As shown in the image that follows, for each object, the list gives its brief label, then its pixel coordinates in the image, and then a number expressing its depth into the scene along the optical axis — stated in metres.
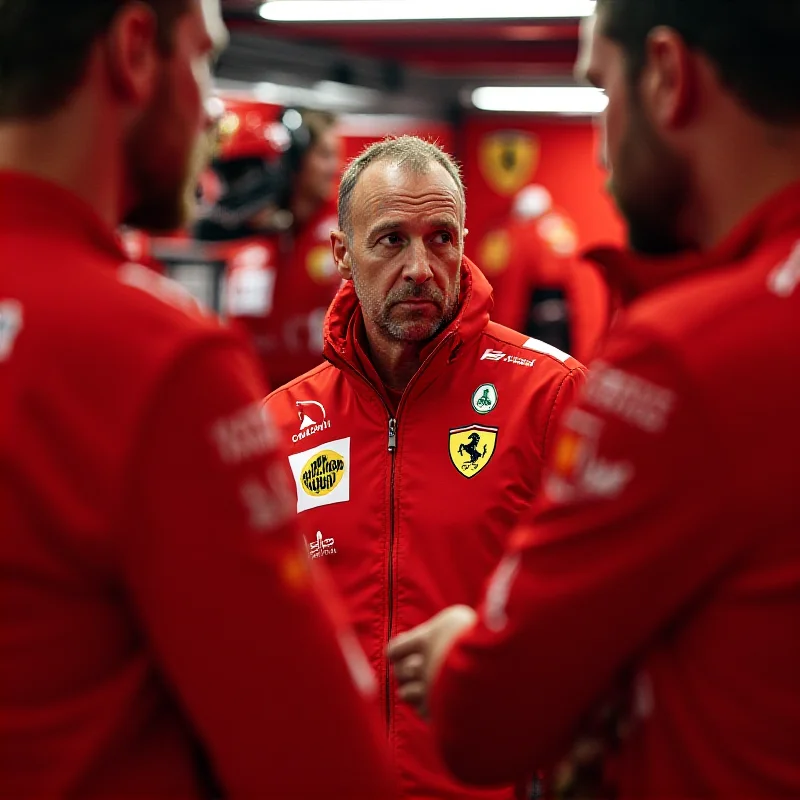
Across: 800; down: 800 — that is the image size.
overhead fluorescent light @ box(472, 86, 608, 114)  9.92
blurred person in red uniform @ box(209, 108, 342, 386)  5.55
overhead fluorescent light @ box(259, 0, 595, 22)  6.49
